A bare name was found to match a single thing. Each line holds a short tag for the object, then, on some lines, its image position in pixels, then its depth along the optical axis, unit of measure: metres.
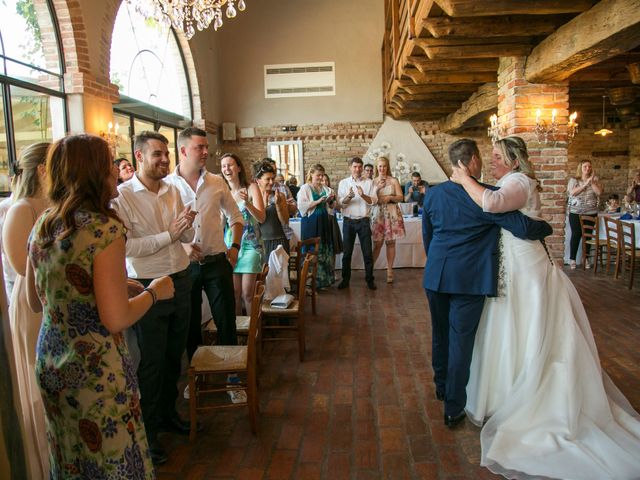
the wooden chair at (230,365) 2.59
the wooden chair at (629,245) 5.89
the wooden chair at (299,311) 3.76
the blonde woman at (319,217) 6.00
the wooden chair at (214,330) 3.34
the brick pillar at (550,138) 5.56
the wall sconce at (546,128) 5.50
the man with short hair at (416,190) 9.69
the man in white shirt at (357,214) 6.30
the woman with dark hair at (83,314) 1.48
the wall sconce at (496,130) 6.13
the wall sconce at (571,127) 6.15
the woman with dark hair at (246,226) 3.90
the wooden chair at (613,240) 6.27
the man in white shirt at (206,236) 3.00
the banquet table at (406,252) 7.62
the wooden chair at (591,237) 7.07
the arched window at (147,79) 8.90
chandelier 5.17
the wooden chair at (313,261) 4.93
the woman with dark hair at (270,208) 4.84
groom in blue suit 2.60
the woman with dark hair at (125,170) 5.55
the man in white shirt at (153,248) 2.41
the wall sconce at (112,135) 7.55
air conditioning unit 13.31
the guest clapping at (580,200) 7.51
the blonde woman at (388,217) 6.47
